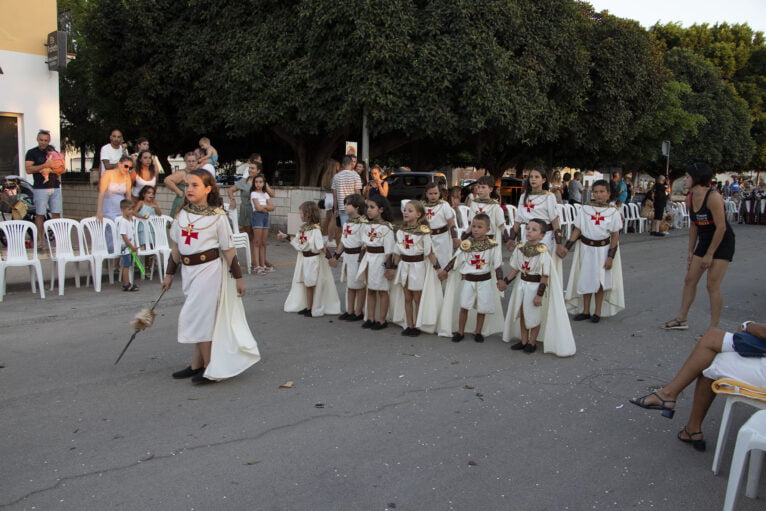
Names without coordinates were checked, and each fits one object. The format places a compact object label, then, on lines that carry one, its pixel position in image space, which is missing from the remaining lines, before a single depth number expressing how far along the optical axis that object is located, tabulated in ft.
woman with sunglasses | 33.60
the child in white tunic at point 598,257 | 26.20
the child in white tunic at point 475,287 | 23.15
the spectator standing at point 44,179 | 38.11
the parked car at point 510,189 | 95.04
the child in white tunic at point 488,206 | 29.30
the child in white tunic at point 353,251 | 26.00
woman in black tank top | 23.07
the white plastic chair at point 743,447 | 10.89
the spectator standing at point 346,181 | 44.52
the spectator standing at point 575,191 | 76.28
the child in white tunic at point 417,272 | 24.13
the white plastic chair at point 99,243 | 31.22
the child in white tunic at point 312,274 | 26.94
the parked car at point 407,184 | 82.33
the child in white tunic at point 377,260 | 24.75
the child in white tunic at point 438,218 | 27.66
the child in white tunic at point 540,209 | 26.76
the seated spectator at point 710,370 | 13.17
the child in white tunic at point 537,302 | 21.49
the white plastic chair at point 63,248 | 30.32
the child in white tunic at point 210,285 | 18.04
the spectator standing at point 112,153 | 36.27
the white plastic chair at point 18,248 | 28.96
